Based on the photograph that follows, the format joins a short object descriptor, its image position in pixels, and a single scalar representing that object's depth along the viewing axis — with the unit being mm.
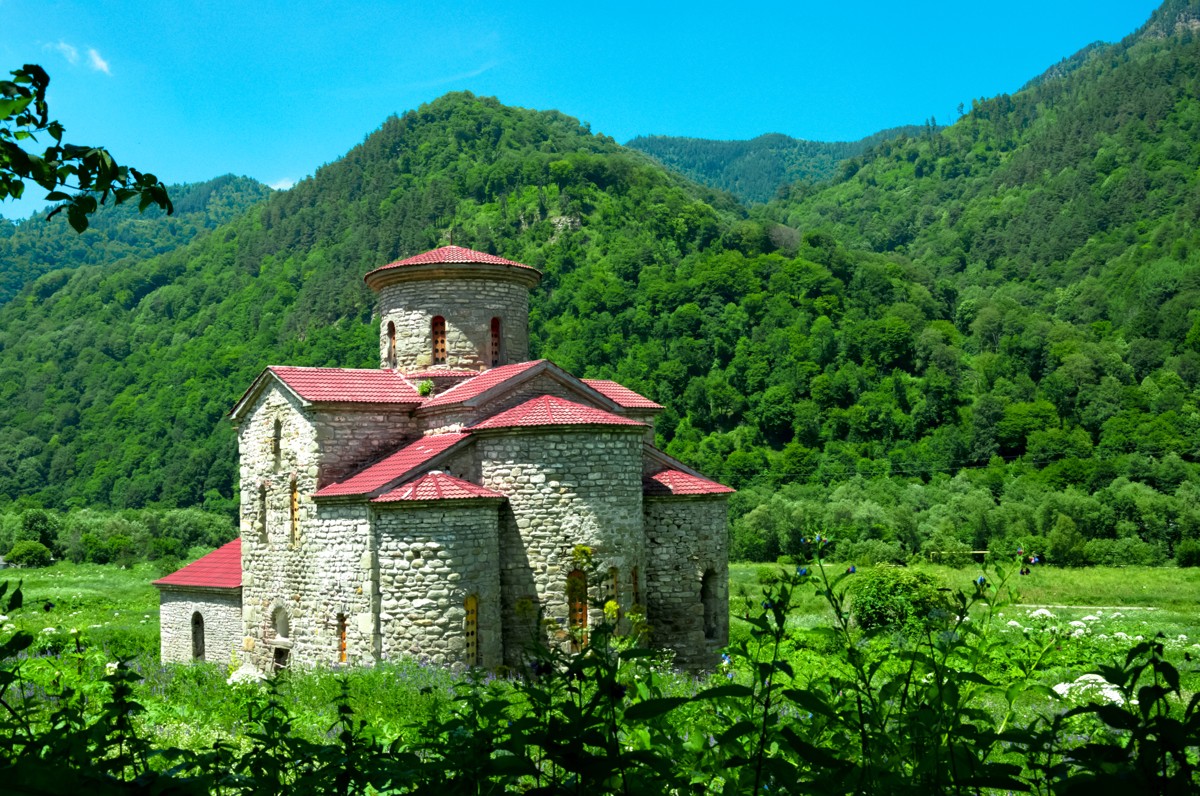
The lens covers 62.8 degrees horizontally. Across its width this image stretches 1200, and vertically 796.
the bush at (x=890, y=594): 25641
